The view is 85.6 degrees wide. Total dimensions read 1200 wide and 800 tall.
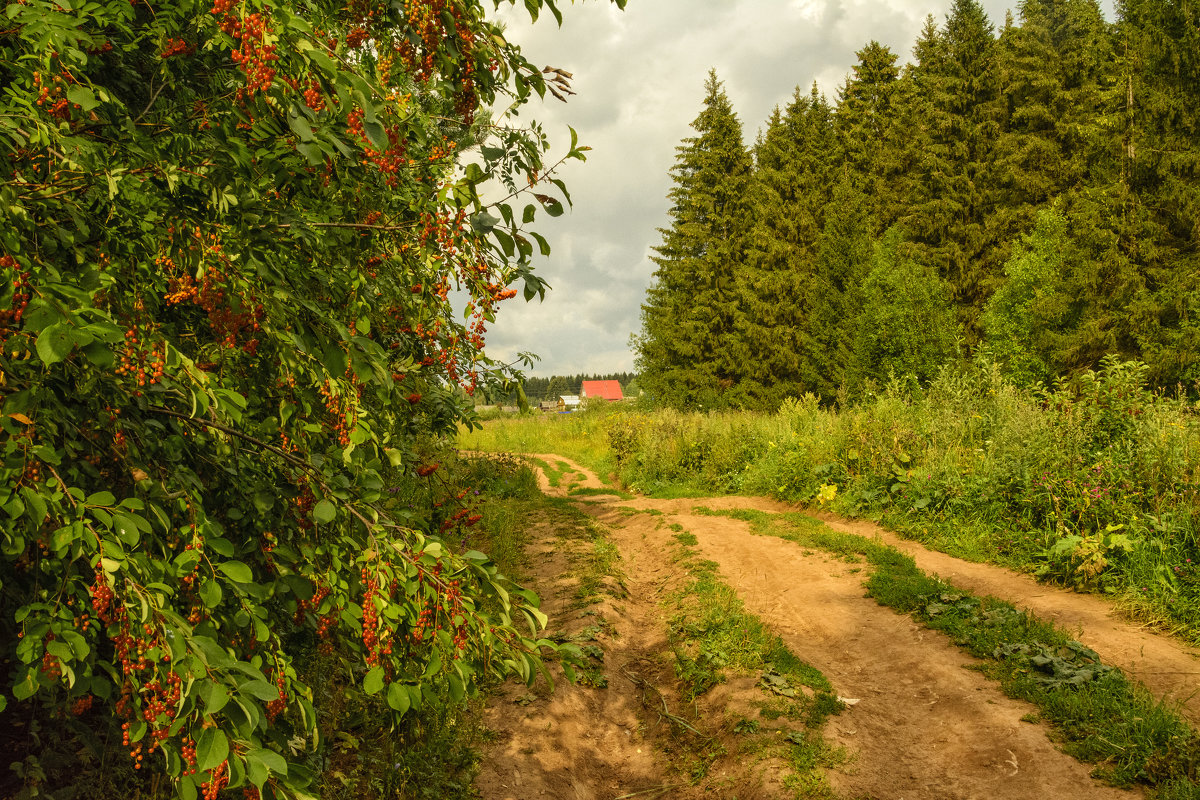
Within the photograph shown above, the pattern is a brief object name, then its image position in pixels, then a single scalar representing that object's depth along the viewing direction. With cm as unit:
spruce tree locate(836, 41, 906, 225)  3089
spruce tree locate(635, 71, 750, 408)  3073
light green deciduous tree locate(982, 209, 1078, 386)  2162
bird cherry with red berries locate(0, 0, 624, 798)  149
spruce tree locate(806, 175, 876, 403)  2381
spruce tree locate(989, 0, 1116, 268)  2700
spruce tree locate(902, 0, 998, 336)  2812
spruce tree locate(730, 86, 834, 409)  2861
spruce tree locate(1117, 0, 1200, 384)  1791
